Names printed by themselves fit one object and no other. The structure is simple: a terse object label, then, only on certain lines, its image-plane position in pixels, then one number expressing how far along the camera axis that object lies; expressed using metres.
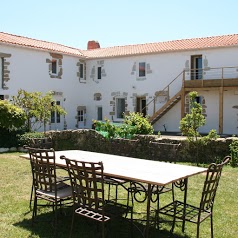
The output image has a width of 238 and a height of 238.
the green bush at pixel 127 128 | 13.12
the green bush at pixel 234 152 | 10.41
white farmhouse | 19.05
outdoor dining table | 4.16
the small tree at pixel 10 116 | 13.75
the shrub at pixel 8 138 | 13.73
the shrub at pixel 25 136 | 13.78
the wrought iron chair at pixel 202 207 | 4.23
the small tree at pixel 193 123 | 10.98
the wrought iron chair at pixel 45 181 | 4.83
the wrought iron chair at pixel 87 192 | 4.12
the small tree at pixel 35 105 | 16.20
